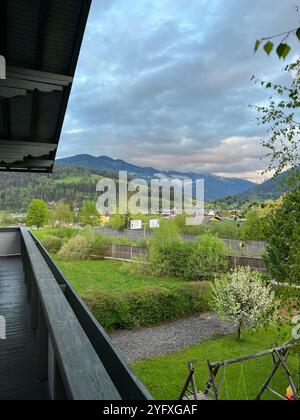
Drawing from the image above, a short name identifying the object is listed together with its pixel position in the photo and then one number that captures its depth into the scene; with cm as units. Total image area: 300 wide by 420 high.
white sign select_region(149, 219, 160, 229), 3109
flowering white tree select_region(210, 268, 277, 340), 1102
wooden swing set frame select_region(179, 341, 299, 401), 468
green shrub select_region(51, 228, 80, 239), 3500
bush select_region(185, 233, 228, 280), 1934
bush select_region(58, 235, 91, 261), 2803
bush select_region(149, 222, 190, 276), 2106
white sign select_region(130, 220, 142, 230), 3897
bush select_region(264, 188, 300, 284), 331
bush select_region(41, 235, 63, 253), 3144
